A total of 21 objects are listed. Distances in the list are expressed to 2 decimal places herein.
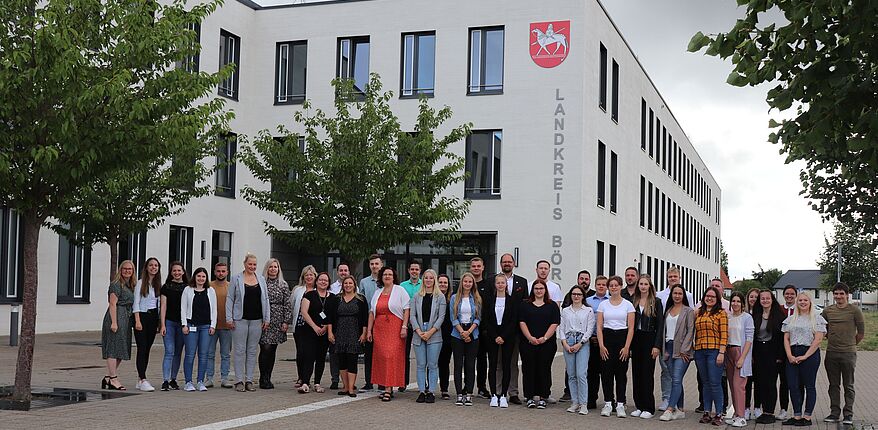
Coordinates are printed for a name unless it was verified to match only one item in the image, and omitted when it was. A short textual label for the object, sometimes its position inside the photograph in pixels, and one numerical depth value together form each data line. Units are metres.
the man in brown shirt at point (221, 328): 13.34
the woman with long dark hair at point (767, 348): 11.78
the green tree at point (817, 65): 8.30
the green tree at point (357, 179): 18.53
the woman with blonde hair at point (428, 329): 12.64
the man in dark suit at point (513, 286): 12.66
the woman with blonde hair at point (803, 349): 11.67
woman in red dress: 12.73
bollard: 20.05
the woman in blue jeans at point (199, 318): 13.02
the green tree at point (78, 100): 10.86
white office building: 28.20
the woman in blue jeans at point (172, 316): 12.95
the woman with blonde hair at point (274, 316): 13.57
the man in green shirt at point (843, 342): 11.81
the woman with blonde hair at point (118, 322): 12.61
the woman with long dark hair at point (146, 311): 12.84
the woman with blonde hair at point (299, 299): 13.41
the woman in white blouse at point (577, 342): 12.08
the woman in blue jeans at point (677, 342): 11.62
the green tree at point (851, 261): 54.50
